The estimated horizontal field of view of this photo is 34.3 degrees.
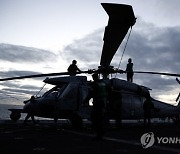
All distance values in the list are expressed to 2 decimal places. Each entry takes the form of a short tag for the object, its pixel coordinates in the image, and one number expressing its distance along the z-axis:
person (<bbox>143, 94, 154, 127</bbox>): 17.77
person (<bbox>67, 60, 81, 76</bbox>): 15.29
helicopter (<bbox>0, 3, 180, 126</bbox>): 14.78
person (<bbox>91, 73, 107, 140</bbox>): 9.07
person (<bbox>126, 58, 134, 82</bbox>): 18.66
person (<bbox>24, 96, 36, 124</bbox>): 15.38
